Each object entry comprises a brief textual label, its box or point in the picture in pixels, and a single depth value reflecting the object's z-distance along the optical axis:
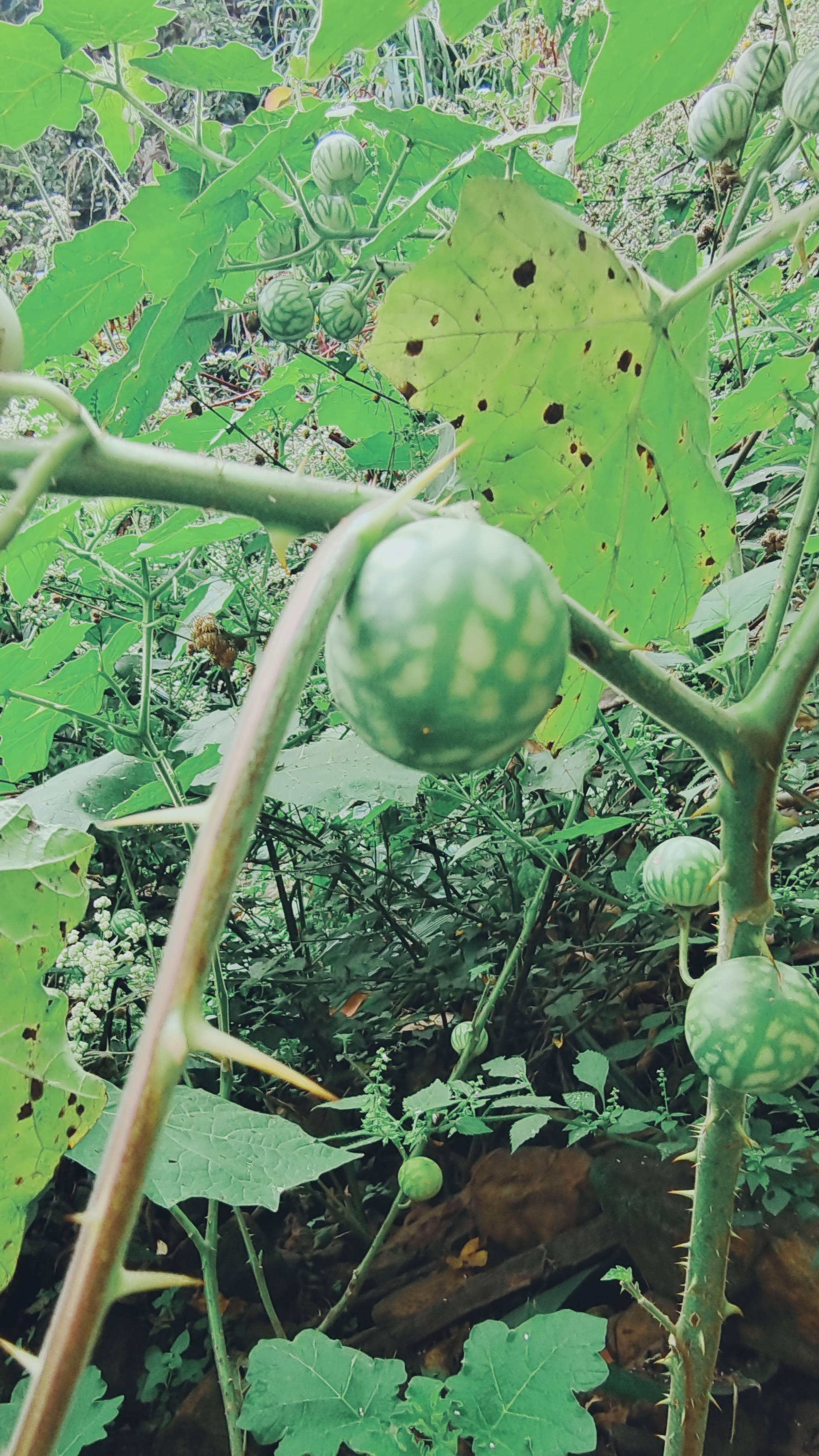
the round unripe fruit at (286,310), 0.49
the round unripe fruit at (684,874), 0.36
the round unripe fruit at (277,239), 0.50
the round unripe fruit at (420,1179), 0.51
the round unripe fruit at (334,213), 0.47
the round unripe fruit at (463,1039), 0.56
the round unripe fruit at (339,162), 0.44
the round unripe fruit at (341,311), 0.49
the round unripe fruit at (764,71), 0.44
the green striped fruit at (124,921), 0.54
